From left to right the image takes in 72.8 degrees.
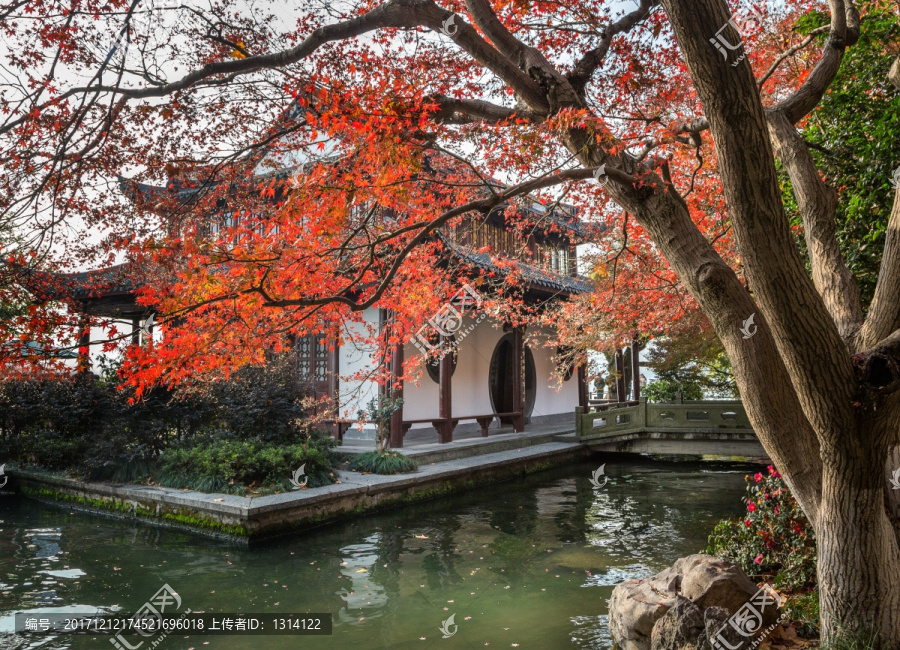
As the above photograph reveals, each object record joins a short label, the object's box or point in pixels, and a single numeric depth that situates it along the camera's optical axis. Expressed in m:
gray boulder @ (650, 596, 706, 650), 3.53
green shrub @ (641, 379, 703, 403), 17.17
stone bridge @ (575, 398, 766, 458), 12.85
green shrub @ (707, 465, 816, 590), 4.58
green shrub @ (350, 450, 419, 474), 9.57
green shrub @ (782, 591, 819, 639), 3.90
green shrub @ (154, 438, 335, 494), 8.03
